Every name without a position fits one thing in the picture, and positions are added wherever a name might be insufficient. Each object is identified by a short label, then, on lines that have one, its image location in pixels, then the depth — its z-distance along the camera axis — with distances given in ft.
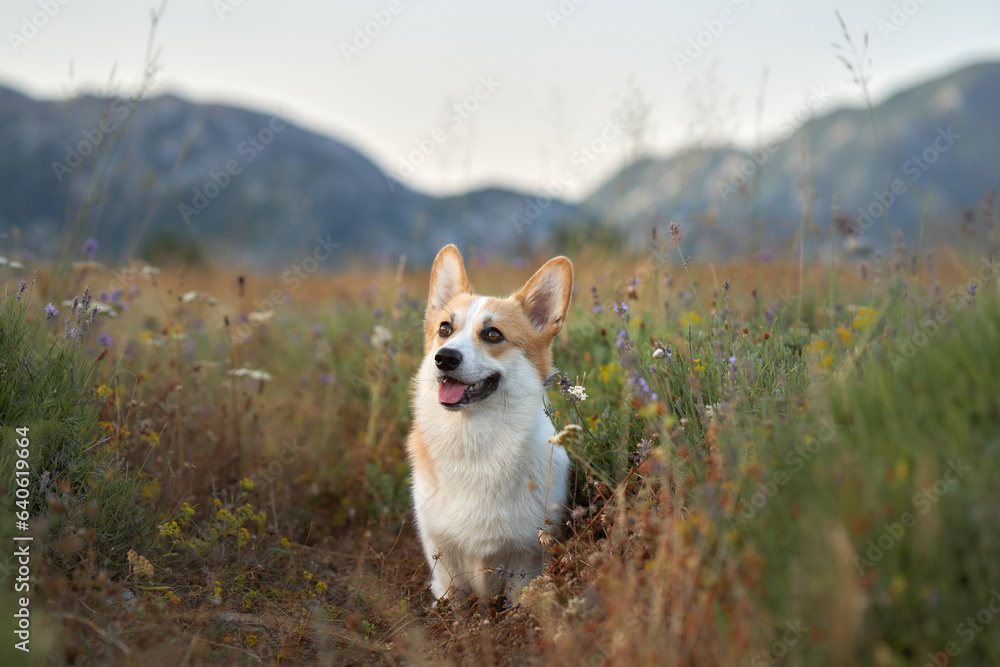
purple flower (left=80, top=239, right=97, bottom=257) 12.09
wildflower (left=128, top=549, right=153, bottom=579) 7.61
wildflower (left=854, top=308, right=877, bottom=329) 9.19
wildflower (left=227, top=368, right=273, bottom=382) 11.65
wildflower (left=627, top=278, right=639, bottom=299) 10.79
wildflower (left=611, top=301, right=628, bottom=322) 9.78
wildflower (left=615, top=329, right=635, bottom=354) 8.88
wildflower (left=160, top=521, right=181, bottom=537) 8.53
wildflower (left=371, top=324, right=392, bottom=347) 13.56
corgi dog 9.17
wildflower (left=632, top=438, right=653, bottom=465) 8.11
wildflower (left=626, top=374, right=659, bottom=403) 7.96
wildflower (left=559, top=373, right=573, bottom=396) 8.83
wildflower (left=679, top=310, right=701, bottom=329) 11.54
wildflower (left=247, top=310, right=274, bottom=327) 12.85
